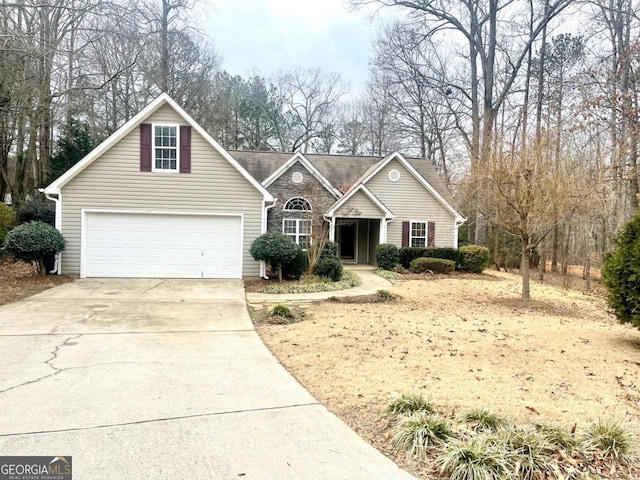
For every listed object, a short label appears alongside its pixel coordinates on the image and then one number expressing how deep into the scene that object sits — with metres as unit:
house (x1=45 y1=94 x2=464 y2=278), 13.28
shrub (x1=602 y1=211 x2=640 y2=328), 6.91
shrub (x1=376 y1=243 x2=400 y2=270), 17.92
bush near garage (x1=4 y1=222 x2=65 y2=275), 11.77
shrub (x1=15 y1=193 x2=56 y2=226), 14.94
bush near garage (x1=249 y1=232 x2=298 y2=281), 12.95
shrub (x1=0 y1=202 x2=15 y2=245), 13.73
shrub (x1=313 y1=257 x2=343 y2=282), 13.98
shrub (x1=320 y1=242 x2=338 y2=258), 16.86
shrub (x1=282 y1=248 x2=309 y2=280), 13.73
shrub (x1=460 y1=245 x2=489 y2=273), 18.64
